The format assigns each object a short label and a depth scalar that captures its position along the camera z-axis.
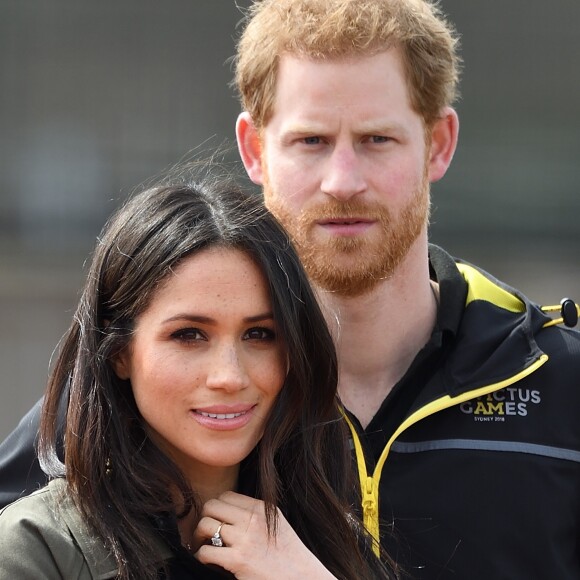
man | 6.80
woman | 6.52
